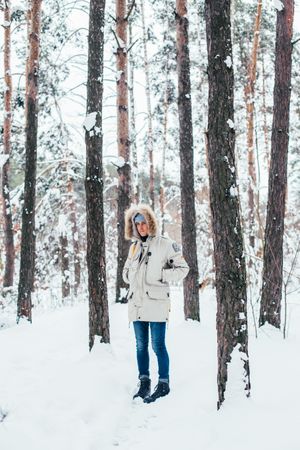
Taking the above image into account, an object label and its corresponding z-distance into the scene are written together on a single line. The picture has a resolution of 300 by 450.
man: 4.85
